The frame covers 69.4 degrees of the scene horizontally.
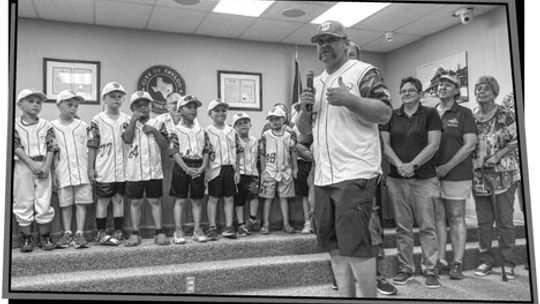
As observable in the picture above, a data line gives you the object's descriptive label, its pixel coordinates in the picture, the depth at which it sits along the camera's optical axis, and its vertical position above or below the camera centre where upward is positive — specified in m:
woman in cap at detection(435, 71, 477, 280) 2.41 +0.08
